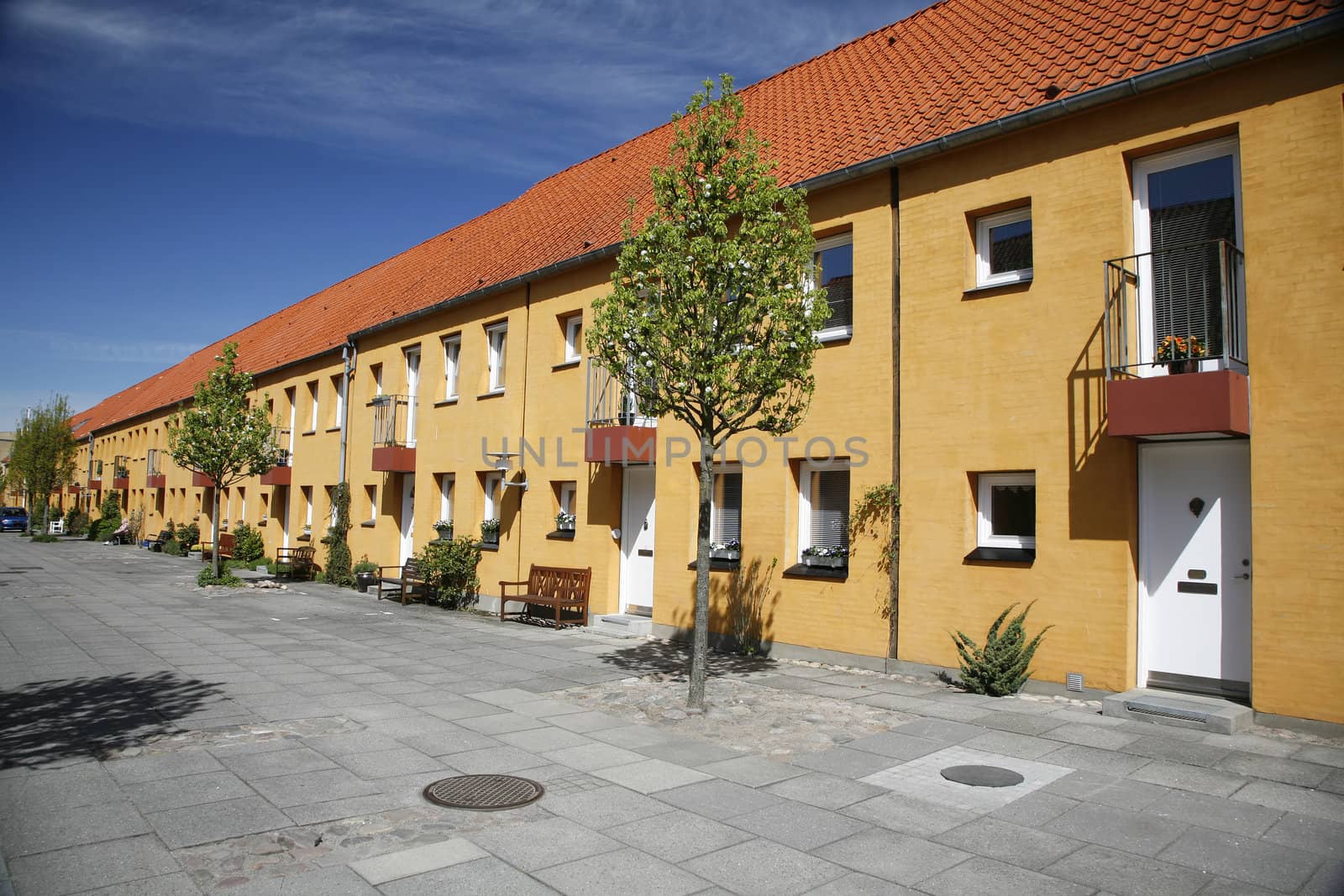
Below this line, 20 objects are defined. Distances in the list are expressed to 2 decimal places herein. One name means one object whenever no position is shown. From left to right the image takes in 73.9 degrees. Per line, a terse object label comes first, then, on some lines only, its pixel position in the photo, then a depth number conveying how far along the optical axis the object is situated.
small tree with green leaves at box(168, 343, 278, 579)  20.25
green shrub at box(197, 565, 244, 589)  19.94
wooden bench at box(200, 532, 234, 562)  26.76
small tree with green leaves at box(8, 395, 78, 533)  43.44
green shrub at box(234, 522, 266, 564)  26.80
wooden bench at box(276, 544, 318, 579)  22.97
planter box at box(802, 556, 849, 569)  10.73
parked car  54.72
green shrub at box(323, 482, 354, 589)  21.66
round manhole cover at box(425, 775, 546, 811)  5.50
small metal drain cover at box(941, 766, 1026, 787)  6.03
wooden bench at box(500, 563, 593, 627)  14.05
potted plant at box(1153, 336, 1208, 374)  7.79
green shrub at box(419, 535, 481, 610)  16.83
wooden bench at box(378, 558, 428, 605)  17.52
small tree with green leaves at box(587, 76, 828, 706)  8.09
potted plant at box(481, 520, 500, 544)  17.22
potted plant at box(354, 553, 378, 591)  19.92
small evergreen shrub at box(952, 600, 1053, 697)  8.60
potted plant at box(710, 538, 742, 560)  12.02
